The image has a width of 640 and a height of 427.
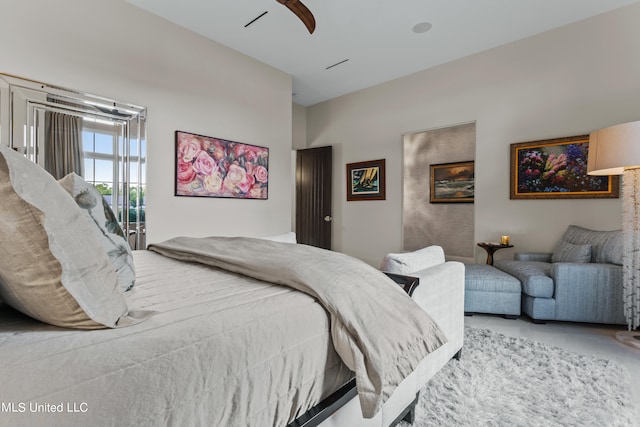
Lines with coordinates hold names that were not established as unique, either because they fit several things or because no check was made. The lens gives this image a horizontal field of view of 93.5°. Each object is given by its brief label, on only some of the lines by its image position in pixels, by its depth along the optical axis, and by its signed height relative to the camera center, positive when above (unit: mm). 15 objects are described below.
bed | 541 -293
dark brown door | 5789 +302
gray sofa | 2627 -645
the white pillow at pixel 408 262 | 1669 -289
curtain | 2658 +592
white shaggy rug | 1457 -992
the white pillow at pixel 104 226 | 1102 -62
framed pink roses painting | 3561 +559
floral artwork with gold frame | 3326 +481
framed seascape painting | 4883 +502
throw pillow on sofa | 2979 -407
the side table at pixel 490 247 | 3704 -425
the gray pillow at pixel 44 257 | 616 -101
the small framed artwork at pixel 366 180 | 5125 +554
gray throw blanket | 903 -347
